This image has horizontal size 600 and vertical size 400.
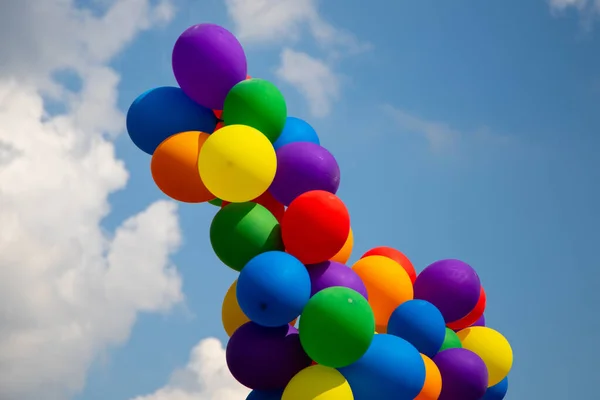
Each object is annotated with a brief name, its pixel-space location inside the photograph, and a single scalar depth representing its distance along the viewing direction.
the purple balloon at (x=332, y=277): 7.06
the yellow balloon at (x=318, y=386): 6.51
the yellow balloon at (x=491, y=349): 8.62
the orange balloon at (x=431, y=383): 7.45
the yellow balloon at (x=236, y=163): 6.83
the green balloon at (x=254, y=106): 7.30
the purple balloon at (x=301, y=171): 7.21
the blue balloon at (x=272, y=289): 6.54
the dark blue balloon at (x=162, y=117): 7.62
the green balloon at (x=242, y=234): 6.99
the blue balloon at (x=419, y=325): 7.71
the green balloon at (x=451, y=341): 8.25
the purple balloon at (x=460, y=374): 7.88
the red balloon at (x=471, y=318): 8.73
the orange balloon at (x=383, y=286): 7.94
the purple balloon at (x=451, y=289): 8.30
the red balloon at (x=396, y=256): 8.76
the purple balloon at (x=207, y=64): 7.41
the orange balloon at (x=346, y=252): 7.84
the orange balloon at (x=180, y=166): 7.18
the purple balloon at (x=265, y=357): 6.83
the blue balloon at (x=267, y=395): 6.98
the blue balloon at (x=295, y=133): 7.65
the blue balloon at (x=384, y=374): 6.82
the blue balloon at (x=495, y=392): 8.87
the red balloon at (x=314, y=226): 6.81
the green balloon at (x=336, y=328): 6.50
